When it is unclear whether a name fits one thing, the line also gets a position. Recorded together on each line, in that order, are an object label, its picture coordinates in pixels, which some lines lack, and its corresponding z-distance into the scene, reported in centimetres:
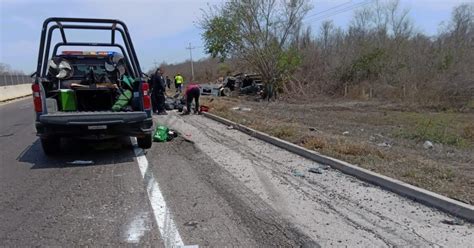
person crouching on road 1791
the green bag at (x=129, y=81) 966
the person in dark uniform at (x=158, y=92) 1778
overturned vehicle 3406
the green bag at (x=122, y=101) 912
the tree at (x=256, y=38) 3050
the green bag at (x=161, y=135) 1103
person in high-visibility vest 3186
